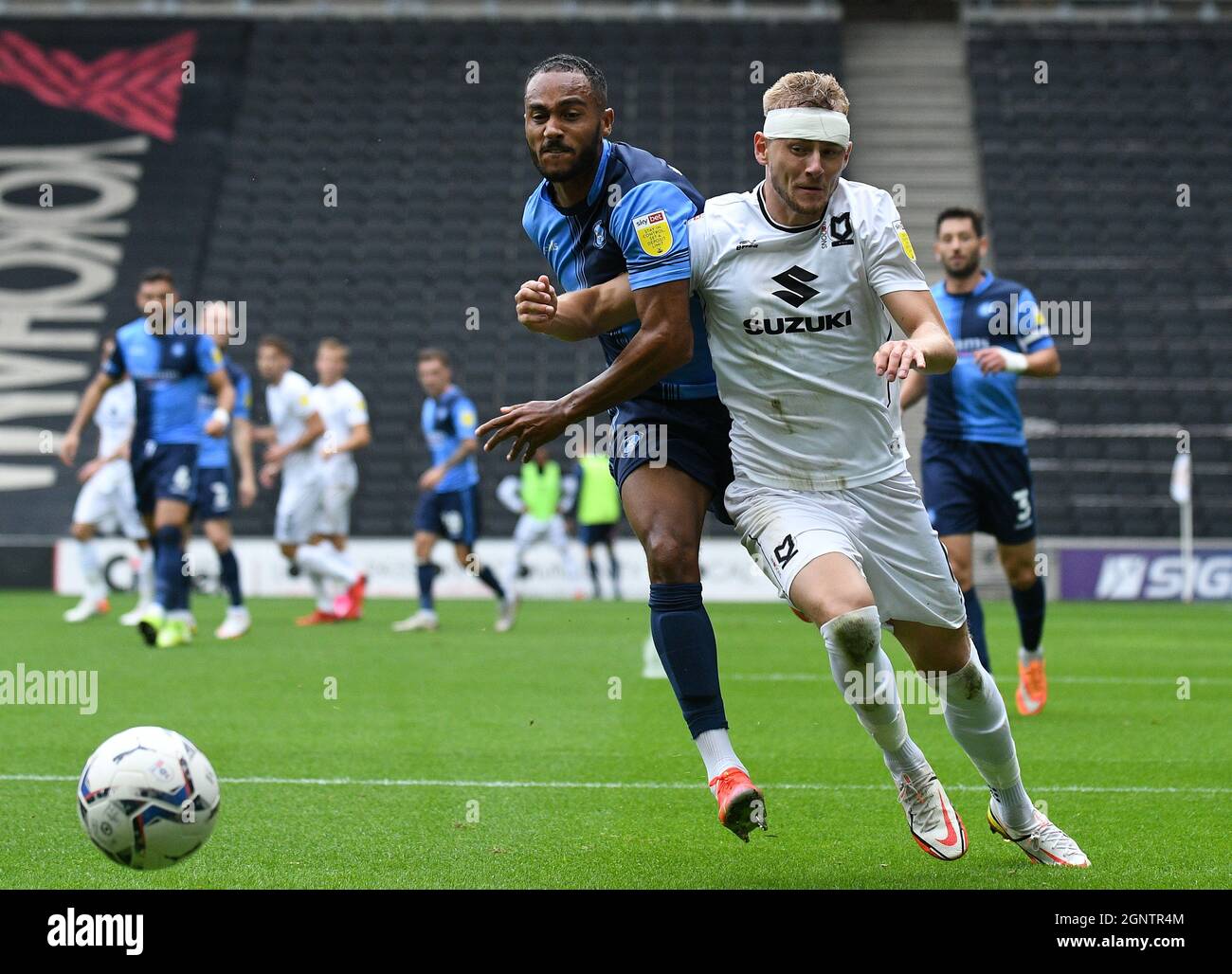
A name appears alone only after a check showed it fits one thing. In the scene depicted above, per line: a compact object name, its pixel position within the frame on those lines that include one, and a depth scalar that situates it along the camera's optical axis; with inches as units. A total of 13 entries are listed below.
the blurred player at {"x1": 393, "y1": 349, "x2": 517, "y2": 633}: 553.6
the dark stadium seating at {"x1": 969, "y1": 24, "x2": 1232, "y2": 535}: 826.8
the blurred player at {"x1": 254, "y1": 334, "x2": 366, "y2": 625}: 565.0
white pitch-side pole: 722.8
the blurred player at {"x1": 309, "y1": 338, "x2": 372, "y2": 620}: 570.9
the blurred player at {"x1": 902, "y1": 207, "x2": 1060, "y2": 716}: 325.7
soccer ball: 161.0
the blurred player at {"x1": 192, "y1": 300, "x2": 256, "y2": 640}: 498.6
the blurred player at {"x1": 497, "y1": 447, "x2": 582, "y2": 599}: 735.1
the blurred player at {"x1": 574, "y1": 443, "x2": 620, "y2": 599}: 748.6
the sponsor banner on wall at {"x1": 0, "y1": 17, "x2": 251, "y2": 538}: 891.4
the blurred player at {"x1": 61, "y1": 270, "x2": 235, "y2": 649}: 448.1
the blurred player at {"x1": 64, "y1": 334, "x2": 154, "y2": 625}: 592.7
